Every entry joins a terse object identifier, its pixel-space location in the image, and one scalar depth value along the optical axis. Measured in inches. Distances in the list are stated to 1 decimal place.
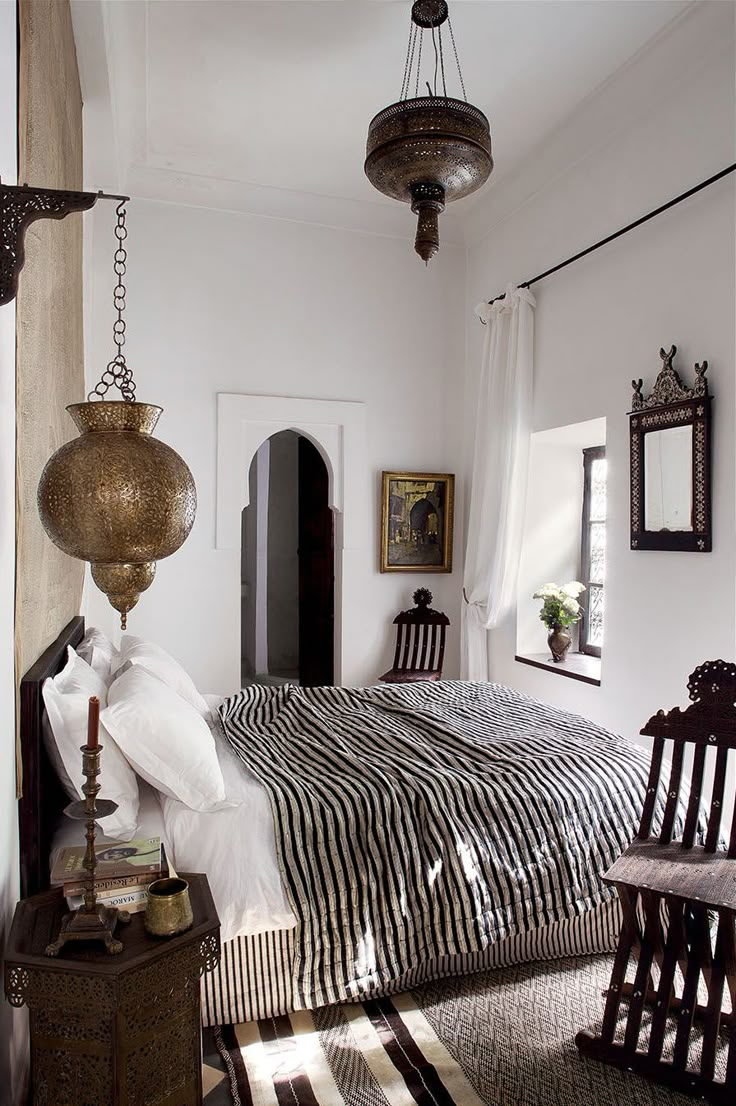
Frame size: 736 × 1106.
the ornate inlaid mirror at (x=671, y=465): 142.9
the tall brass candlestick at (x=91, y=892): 63.5
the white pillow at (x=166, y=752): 92.4
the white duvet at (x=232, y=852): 87.6
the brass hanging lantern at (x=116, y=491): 65.4
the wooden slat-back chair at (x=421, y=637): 232.8
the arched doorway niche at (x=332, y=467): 220.7
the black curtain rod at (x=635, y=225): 139.1
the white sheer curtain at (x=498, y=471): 203.5
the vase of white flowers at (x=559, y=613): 197.8
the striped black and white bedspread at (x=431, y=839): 92.1
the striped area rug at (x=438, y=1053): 82.8
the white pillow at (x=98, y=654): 119.3
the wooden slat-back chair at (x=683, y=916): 81.7
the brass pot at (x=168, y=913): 65.5
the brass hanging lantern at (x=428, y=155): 117.6
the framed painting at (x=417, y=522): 236.4
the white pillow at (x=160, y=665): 124.7
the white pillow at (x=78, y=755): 84.5
